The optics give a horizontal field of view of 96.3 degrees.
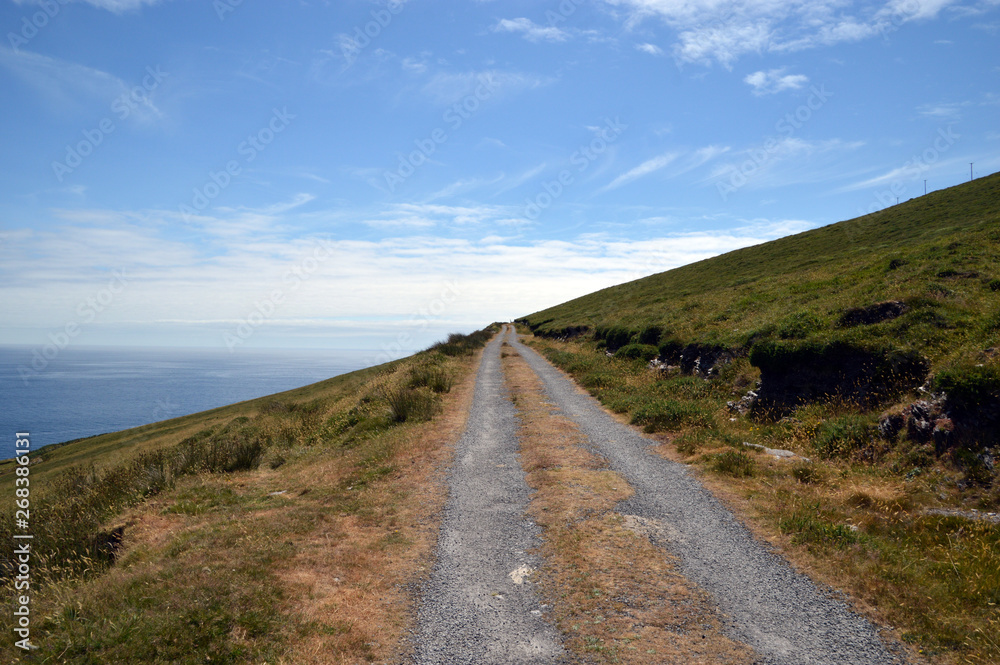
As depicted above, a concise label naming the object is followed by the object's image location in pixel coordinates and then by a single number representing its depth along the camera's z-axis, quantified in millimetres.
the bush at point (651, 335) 28016
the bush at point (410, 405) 17609
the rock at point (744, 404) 14269
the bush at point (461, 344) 45531
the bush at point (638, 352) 25669
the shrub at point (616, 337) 32281
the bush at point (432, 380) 23359
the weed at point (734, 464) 9991
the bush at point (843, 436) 10125
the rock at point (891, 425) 9656
